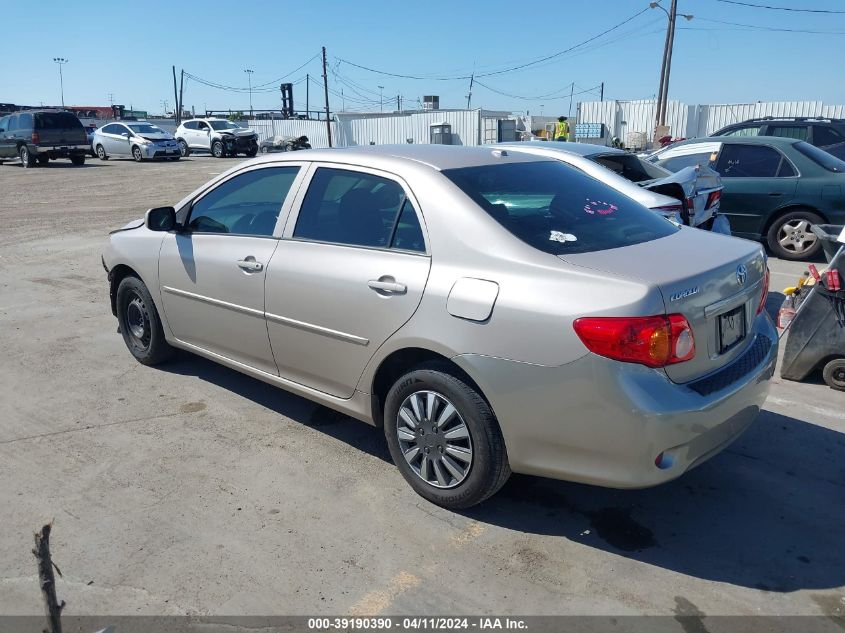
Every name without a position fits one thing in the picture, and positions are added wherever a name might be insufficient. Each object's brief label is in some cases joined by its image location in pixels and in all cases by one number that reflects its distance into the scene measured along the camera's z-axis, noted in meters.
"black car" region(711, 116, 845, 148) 12.10
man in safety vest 22.56
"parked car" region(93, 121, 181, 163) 29.12
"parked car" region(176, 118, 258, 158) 32.69
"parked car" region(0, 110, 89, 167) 25.45
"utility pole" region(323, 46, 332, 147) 45.31
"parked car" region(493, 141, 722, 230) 6.52
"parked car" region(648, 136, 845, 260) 8.61
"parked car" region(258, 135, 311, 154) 33.92
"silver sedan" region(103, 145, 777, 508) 2.87
